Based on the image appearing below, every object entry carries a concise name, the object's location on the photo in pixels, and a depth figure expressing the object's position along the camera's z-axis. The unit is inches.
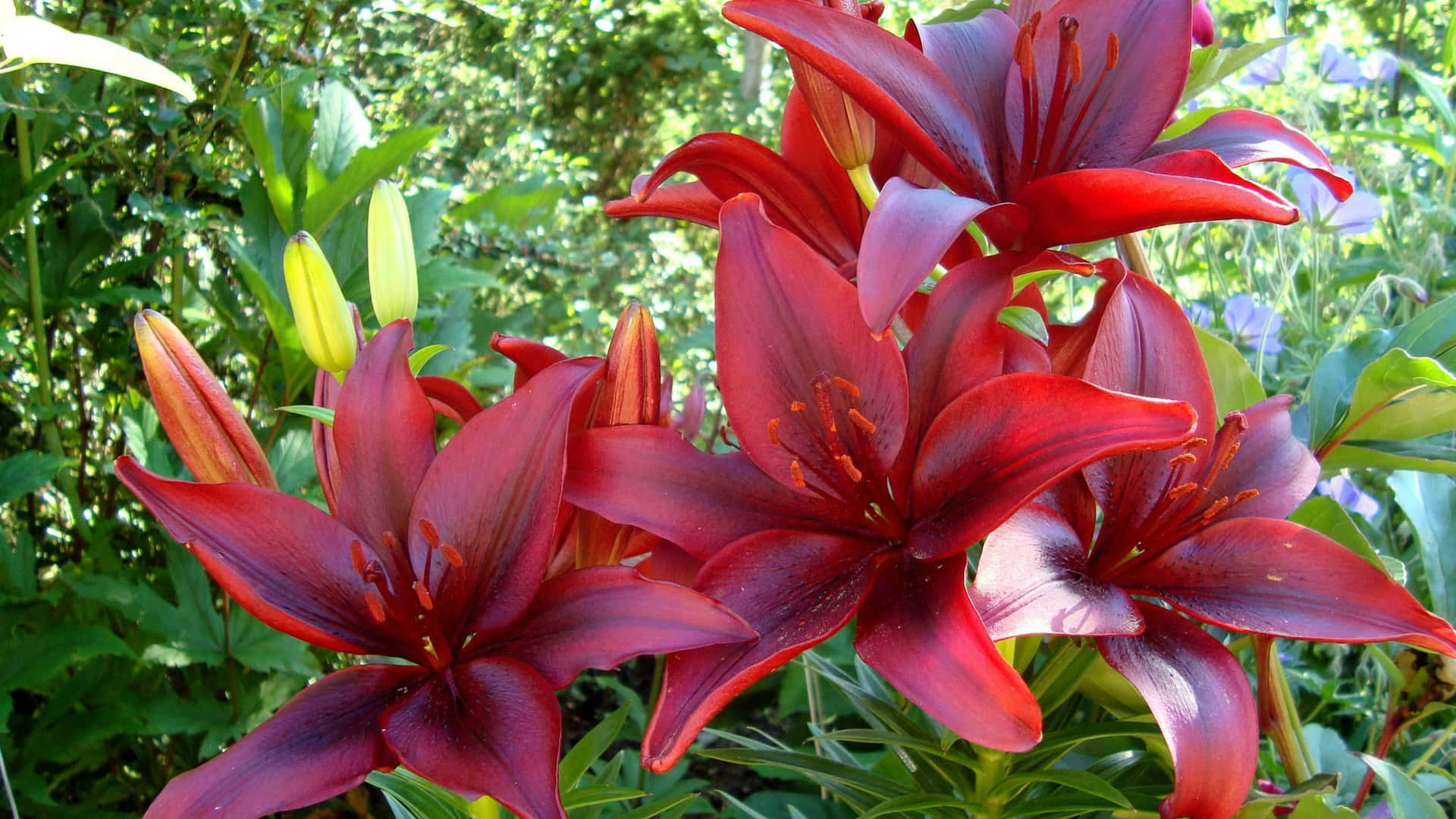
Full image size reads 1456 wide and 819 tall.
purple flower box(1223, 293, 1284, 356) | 48.1
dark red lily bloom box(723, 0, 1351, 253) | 19.0
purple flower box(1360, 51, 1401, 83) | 63.5
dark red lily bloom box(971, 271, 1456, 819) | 17.4
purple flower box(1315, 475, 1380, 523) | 37.6
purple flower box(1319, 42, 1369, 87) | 55.6
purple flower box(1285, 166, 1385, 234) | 43.7
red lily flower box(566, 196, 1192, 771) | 17.3
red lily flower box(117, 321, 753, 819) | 16.9
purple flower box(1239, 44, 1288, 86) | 55.7
